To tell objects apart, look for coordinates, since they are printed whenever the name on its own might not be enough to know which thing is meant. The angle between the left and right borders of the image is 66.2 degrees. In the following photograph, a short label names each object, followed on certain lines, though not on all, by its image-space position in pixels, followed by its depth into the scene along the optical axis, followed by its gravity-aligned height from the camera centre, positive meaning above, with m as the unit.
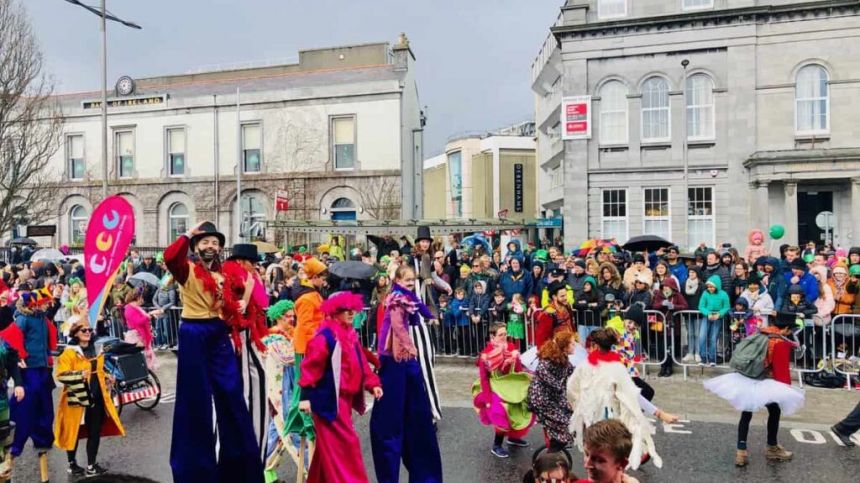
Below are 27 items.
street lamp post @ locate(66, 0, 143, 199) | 16.46 +5.41
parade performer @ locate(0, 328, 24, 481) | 4.91 -1.29
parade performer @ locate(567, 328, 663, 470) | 5.71 -1.35
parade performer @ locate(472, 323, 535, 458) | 6.93 -1.61
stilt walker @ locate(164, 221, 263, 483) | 4.98 -1.11
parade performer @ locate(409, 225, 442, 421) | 6.36 -0.72
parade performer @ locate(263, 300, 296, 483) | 6.48 -1.40
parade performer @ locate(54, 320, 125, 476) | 6.45 -1.56
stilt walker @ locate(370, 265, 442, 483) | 5.65 -1.50
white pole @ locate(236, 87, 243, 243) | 30.56 +2.98
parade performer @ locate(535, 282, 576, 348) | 7.56 -0.92
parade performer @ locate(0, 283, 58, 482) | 6.48 -1.30
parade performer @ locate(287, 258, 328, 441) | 5.73 -0.79
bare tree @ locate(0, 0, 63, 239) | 20.33 +4.05
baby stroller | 8.34 -1.65
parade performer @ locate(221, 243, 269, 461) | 5.30 -0.70
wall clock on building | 35.06 +8.33
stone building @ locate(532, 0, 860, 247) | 22.44 +4.32
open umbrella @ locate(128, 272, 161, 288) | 13.20 -0.72
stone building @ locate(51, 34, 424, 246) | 30.66 +4.66
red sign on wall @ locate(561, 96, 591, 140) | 24.56 +4.60
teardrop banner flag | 6.32 +0.00
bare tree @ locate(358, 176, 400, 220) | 30.22 +2.01
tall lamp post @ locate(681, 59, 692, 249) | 22.60 +2.00
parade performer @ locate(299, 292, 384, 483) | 5.14 -1.17
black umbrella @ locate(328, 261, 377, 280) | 7.64 -0.33
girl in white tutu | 6.27 -1.47
